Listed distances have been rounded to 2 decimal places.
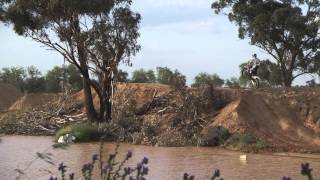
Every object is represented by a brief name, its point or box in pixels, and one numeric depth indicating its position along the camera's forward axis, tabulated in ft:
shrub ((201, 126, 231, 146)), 72.64
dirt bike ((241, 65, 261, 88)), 91.71
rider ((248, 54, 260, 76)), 90.53
